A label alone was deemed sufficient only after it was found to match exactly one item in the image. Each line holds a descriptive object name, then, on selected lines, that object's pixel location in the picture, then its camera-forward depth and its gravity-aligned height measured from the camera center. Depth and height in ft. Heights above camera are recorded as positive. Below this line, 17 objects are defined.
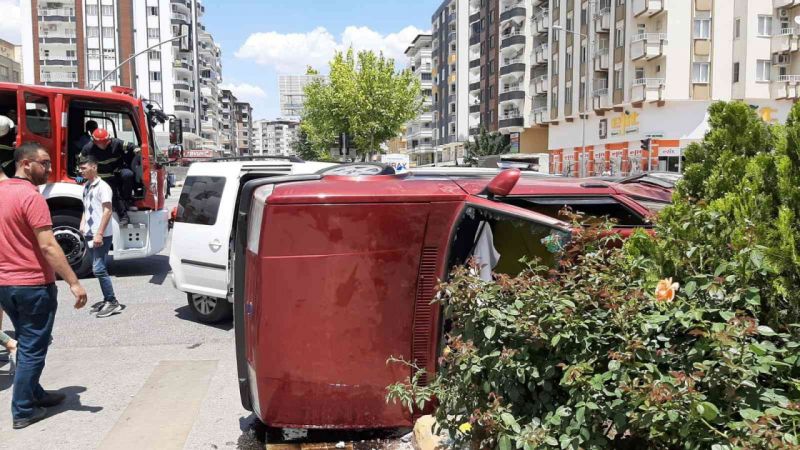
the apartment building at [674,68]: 125.39 +23.02
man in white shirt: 25.40 -1.63
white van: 23.11 -1.73
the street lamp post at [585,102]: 149.94 +18.54
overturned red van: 11.48 -1.86
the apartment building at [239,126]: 619.26 +56.42
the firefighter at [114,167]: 33.71 +0.84
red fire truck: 32.91 +2.01
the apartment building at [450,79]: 259.19 +43.86
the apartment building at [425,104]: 322.55 +38.77
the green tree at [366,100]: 170.81 +21.86
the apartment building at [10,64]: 252.79 +48.63
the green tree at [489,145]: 205.36 +11.73
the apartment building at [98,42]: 259.80 +57.98
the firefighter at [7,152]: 32.44 +1.58
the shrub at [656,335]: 6.15 -1.68
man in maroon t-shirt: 14.37 -1.97
